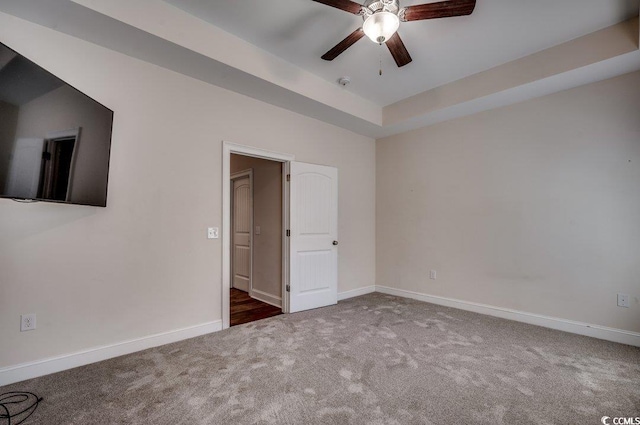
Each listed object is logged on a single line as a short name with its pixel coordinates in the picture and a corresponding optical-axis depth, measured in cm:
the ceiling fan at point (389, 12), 200
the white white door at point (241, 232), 500
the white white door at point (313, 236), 393
